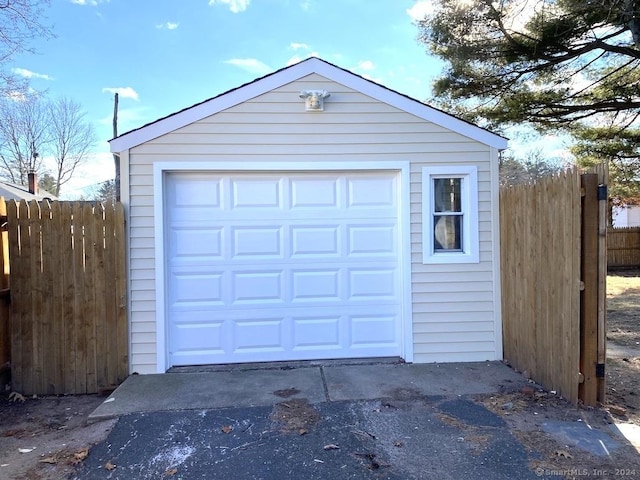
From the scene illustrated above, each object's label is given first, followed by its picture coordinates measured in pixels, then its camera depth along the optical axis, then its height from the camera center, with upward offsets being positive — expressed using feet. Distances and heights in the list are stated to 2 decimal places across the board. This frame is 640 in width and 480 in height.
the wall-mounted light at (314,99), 16.02 +5.75
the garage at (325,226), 16.05 +0.73
